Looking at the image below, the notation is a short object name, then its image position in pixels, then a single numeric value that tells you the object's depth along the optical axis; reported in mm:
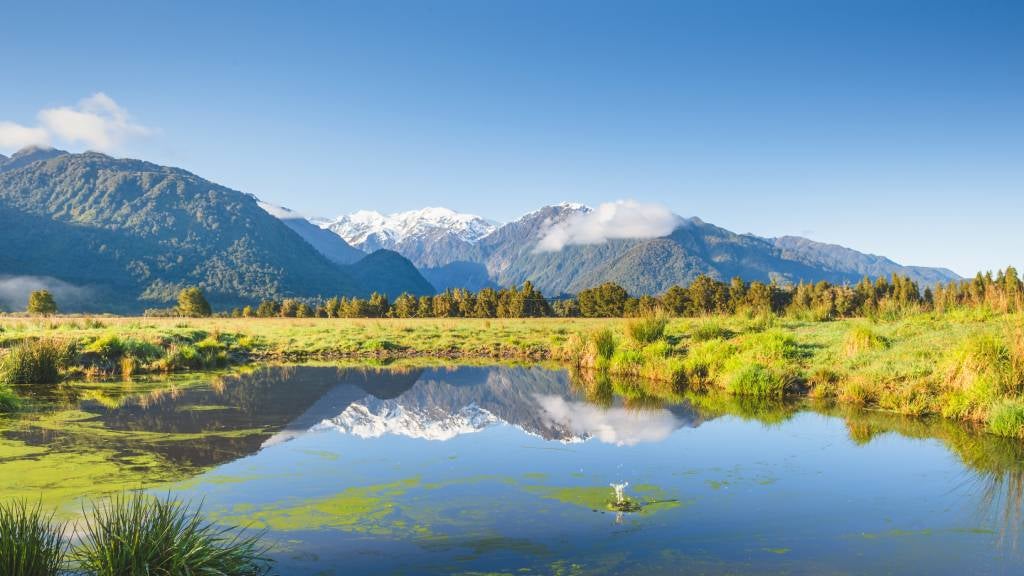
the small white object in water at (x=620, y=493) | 10945
